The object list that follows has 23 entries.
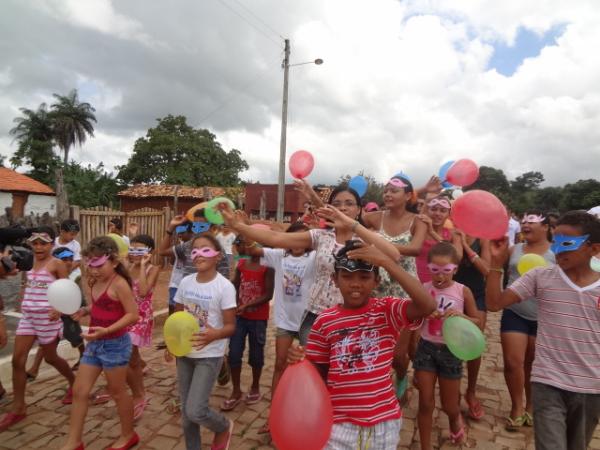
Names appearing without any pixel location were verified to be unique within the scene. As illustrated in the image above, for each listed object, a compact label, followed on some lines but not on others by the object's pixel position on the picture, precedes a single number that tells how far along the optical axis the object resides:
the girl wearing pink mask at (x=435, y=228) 3.75
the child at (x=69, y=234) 5.84
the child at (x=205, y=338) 2.76
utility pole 12.66
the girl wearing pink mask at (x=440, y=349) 2.94
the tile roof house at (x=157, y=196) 29.34
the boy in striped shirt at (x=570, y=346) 2.19
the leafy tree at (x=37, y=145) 36.34
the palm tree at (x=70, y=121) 43.59
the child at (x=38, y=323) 3.53
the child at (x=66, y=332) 4.15
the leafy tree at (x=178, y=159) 36.47
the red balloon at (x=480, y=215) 2.81
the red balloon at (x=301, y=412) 1.65
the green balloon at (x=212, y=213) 3.06
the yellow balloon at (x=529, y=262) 3.24
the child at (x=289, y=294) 3.46
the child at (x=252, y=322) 3.90
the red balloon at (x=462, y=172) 4.01
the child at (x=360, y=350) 1.87
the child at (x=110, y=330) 2.95
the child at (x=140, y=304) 3.76
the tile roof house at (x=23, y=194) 26.94
